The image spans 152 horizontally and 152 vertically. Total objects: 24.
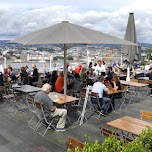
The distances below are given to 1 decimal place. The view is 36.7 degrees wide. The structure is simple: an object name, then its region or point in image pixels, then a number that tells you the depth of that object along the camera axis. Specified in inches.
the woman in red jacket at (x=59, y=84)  311.7
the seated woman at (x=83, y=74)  404.0
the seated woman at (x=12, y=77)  402.3
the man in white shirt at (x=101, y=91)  267.7
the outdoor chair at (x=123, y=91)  302.2
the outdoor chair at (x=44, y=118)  211.4
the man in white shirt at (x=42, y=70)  489.0
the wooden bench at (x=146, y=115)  191.5
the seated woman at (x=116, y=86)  297.9
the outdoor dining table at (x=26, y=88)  298.9
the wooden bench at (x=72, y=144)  125.3
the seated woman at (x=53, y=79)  348.0
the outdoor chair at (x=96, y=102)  266.0
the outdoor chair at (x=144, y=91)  394.4
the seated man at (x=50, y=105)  215.8
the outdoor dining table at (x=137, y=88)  348.5
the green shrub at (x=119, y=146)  96.1
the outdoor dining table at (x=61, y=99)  236.7
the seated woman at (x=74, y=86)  318.8
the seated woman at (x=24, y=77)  413.4
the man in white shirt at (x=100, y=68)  493.2
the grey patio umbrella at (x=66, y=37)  211.5
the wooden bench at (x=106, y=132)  148.8
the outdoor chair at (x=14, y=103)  291.1
